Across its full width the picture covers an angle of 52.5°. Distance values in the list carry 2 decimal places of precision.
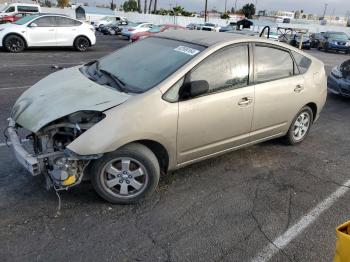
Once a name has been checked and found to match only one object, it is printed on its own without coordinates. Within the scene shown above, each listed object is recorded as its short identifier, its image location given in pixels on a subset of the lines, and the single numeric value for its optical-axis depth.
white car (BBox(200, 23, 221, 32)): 30.35
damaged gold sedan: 3.25
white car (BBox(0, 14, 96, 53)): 13.65
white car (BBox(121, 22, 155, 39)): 24.80
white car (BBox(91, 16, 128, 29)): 37.22
